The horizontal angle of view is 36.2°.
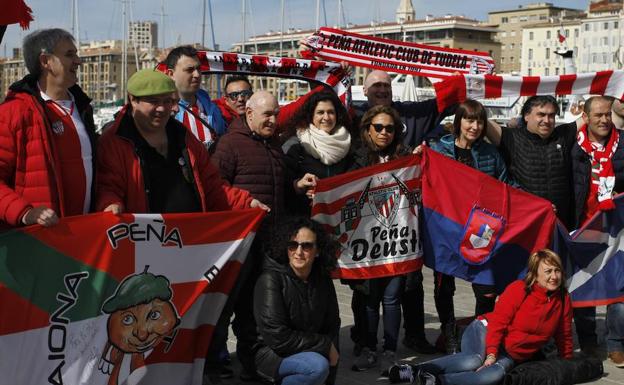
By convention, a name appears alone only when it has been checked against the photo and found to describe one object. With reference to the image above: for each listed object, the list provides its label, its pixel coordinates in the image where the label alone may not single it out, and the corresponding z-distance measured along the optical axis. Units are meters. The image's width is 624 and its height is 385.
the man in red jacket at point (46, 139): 4.74
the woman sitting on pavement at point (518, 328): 6.44
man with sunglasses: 8.37
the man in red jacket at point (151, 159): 5.31
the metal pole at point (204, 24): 53.91
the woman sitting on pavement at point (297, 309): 5.81
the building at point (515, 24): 174.62
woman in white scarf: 6.98
